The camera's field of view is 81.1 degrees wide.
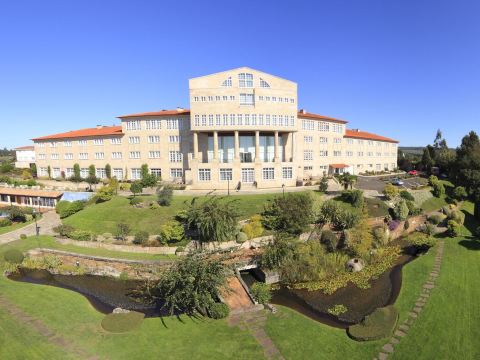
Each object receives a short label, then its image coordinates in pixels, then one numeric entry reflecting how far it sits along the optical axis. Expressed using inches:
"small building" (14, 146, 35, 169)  3430.6
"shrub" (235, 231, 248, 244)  1203.6
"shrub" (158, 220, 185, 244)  1191.8
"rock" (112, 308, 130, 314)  767.7
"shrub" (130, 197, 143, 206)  1583.3
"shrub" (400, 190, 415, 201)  1723.3
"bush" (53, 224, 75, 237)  1323.3
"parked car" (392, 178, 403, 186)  2205.6
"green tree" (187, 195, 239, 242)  1146.0
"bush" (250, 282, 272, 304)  837.8
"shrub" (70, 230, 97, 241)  1278.3
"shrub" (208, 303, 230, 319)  734.5
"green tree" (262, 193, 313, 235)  1239.5
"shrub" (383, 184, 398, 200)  1705.2
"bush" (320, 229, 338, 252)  1186.0
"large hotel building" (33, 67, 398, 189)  1966.0
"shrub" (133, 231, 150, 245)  1222.9
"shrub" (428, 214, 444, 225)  1489.9
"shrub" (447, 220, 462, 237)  1352.2
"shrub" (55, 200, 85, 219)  1581.7
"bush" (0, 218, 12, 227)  1539.1
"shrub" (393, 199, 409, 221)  1477.6
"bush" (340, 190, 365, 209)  1568.7
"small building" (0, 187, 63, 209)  1908.7
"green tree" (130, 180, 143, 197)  1710.1
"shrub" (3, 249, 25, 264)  1055.0
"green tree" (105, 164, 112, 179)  2356.1
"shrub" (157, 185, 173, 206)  1561.3
